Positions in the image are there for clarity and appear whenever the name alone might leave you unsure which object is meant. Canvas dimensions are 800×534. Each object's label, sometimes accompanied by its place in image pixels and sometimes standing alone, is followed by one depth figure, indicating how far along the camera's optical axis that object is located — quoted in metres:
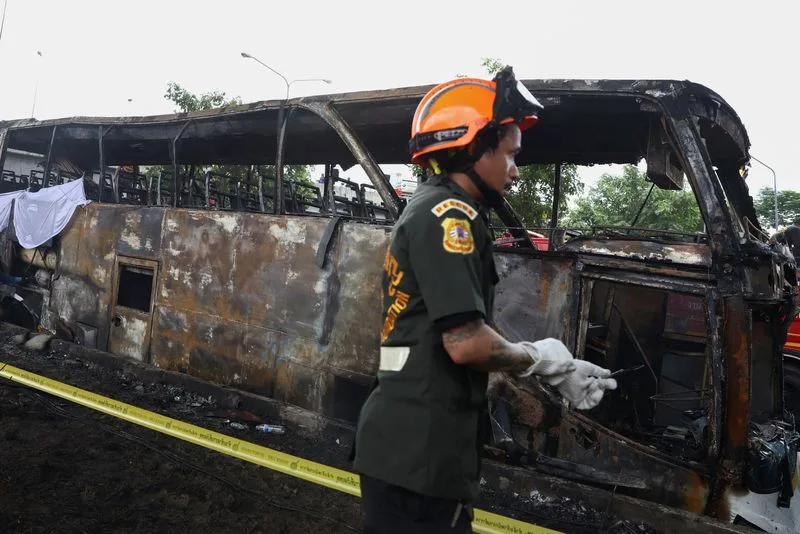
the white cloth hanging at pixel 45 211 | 7.45
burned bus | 3.47
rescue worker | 1.45
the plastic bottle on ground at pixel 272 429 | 5.18
